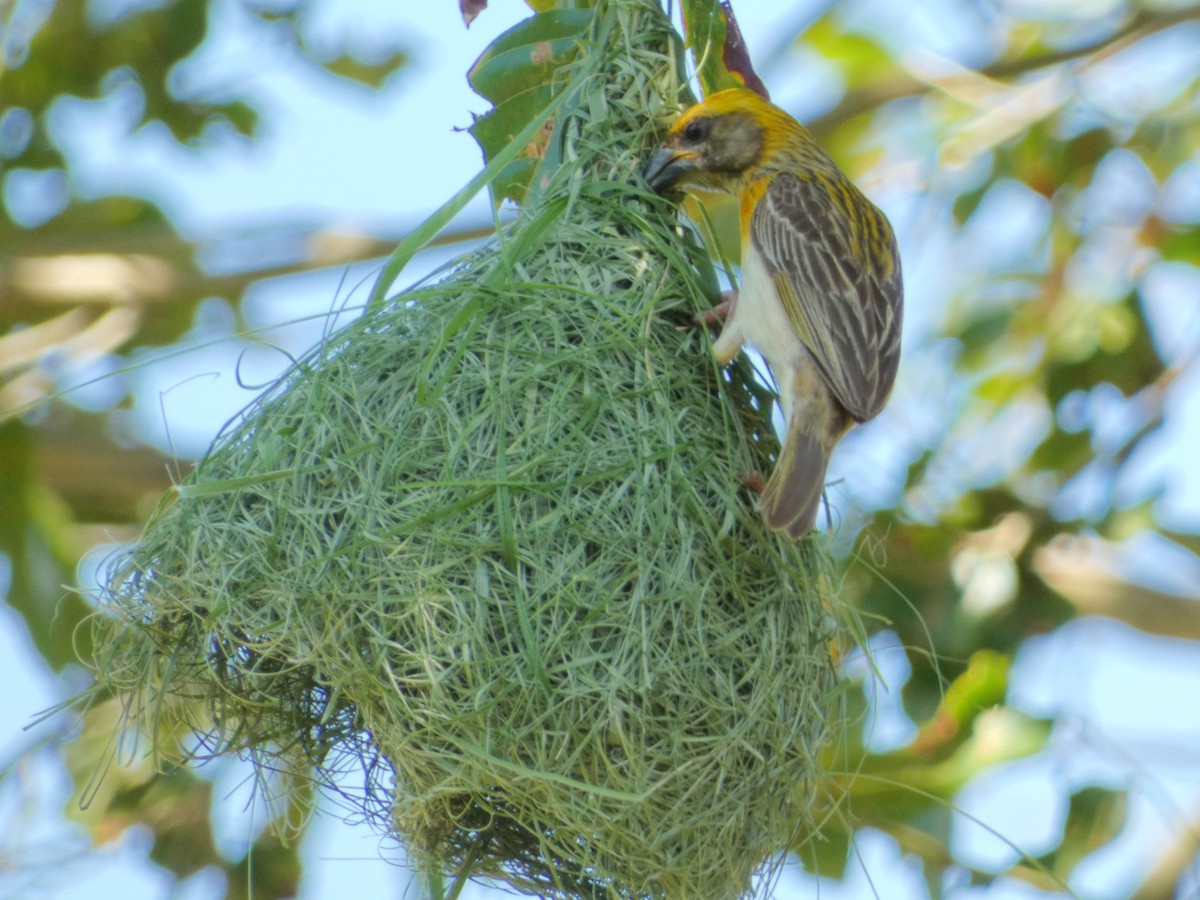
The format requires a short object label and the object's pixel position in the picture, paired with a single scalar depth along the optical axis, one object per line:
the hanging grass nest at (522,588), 4.14
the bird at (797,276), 4.91
